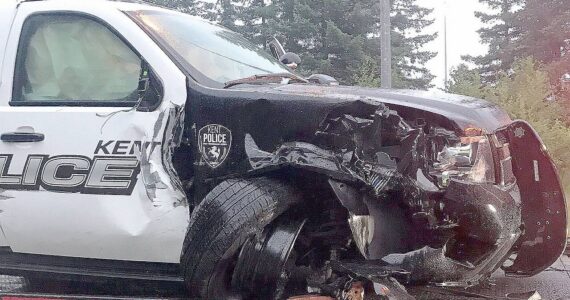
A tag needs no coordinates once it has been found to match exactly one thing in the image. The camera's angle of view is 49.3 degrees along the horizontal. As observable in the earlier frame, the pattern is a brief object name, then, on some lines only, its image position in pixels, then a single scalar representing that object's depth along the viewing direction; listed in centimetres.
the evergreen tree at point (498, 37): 2848
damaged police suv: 280
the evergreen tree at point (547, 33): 2481
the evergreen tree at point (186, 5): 3456
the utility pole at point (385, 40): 1069
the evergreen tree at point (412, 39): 3095
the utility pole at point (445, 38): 3642
